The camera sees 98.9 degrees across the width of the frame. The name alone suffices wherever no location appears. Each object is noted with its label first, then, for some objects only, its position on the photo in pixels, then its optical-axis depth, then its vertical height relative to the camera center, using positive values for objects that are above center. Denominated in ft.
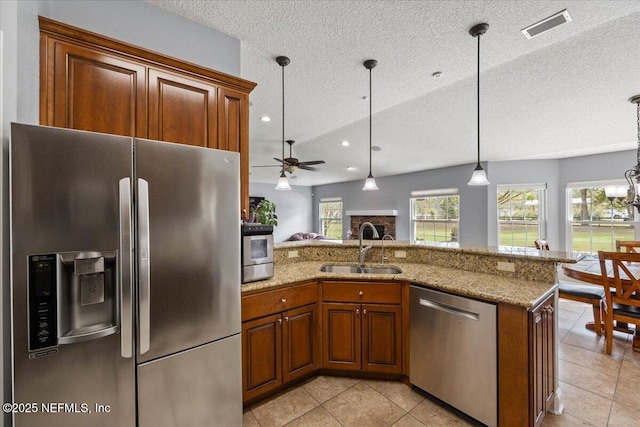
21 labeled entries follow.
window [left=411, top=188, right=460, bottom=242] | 20.20 -0.04
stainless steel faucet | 8.71 -1.19
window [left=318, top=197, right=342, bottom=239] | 30.40 -0.21
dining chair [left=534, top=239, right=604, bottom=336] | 10.09 -3.14
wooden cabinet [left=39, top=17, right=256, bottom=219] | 4.83 +2.54
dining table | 9.17 -2.05
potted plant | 15.85 +0.03
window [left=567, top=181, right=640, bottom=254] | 15.25 -0.32
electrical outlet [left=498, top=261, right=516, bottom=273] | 7.26 -1.41
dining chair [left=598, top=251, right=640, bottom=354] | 8.51 -2.62
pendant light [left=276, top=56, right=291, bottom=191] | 12.72 +1.51
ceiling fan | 12.81 +2.47
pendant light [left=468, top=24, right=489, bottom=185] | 6.85 +1.10
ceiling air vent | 6.37 +4.60
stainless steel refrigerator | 3.57 -0.98
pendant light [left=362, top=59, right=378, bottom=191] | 8.06 +4.53
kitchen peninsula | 5.46 -2.58
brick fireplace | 24.16 -0.50
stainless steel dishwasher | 5.70 -3.11
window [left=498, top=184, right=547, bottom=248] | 17.49 +0.00
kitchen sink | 8.63 -1.76
